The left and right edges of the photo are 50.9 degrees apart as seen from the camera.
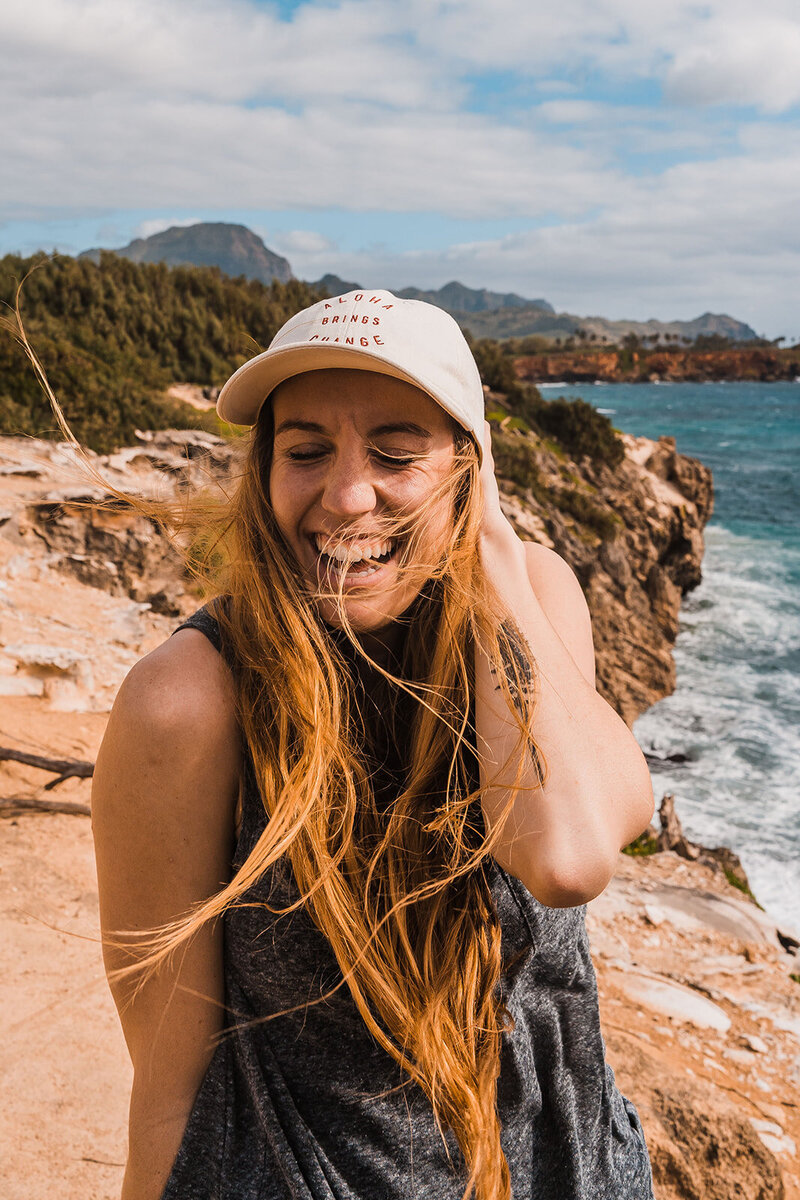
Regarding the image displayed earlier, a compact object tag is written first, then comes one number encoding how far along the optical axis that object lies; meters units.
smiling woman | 1.45
